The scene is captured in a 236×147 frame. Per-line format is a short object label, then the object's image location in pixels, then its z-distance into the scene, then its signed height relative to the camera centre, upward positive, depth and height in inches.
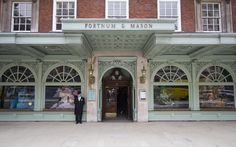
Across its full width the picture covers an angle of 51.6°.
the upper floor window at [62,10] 538.3 +176.6
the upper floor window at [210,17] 550.0 +162.5
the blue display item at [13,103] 527.2 -29.3
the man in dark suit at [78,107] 496.7 -36.2
